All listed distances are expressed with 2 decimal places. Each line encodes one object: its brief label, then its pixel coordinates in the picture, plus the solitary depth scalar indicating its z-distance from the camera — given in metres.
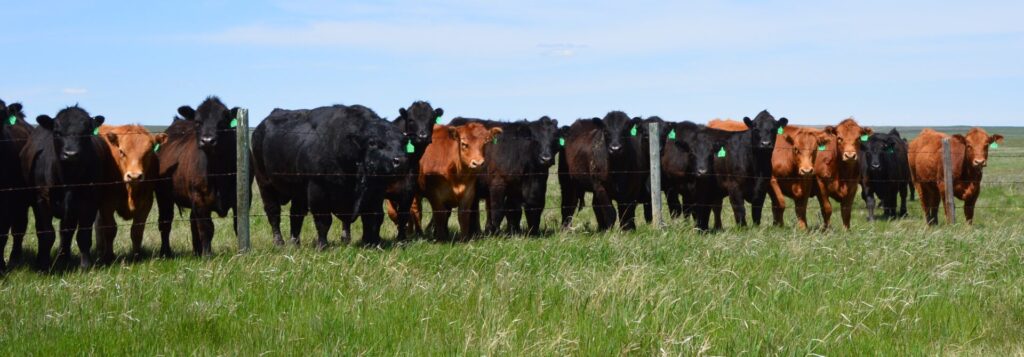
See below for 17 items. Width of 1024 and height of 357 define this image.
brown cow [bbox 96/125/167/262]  11.71
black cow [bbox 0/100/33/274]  11.05
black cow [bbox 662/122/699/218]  15.70
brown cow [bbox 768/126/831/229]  15.45
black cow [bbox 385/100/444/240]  13.05
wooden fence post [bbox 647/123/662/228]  13.23
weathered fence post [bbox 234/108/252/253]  10.60
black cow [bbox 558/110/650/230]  14.47
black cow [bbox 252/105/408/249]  12.12
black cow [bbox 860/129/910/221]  19.27
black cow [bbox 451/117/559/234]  14.25
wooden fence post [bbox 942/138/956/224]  16.17
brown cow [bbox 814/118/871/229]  15.88
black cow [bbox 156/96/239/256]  11.80
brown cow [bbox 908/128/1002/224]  17.28
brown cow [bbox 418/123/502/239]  13.57
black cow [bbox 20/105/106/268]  10.91
